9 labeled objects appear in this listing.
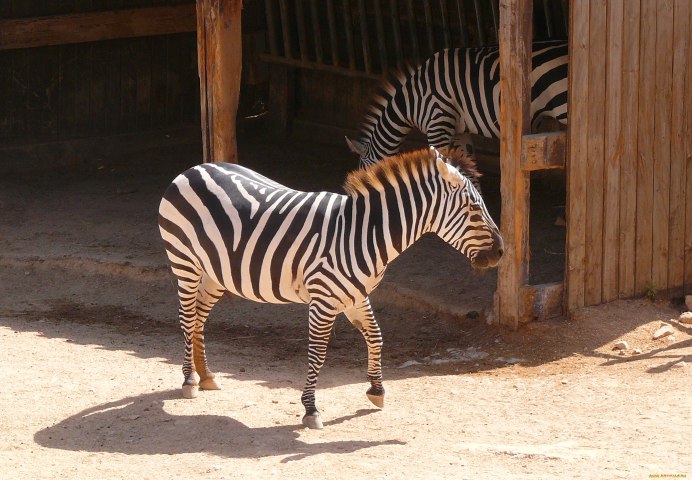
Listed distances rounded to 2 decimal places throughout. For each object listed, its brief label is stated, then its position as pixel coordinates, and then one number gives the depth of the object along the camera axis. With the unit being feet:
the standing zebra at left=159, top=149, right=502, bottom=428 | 41.60
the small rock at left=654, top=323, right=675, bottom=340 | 51.34
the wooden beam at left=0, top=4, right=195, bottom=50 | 76.48
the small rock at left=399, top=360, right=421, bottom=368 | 50.29
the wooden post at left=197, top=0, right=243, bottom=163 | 57.48
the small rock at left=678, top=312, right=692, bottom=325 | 52.58
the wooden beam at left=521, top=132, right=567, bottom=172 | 50.93
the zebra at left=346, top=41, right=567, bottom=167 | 59.11
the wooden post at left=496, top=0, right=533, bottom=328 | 50.39
